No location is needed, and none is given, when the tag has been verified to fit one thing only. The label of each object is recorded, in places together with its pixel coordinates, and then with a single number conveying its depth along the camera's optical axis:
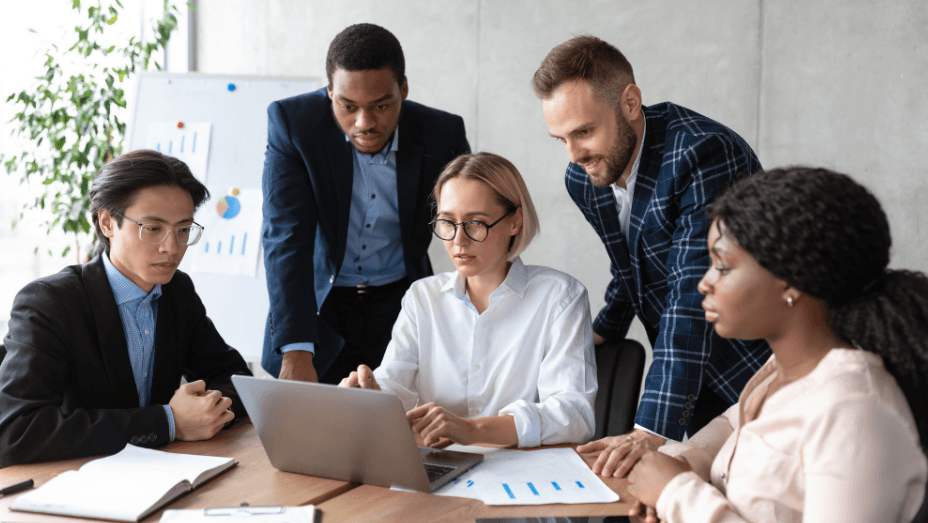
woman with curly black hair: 0.99
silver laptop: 1.26
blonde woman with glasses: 1.93
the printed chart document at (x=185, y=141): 3.46
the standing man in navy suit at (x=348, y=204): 2.25
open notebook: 1.22
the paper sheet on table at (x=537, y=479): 1.31
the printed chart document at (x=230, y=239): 3.39
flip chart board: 3.41
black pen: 1.31
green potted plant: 3.62
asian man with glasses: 1.53
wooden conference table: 1.24
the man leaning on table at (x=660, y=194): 1.70
